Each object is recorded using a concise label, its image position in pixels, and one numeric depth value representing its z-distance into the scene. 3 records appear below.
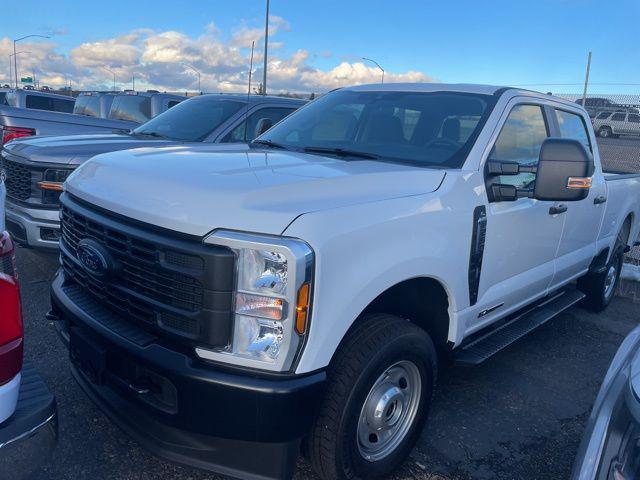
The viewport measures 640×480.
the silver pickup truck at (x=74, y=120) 7.04
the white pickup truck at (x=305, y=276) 2.03
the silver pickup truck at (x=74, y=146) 4.66
